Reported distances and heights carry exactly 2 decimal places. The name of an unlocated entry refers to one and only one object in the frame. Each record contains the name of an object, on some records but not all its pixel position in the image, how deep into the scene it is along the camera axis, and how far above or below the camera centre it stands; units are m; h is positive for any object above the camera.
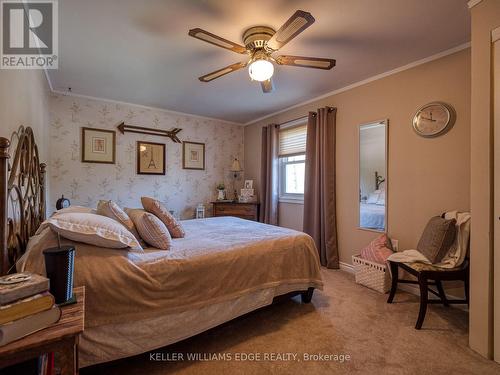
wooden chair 1.93 -0.73
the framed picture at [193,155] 4.42 +0.58
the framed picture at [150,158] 3.98 +0.47
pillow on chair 2.06 -0.46
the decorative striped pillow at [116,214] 1.83 -0.22
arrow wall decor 3.80 +0.92
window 3.98 +0.42
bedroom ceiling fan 1.86 +1.05
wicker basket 2.57 -0.99
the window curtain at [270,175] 4.25 +0.20
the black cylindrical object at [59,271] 0.99 -0.36
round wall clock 2.31 +0.68
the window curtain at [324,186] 3.33 +0.00
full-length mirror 2.92 +0.13
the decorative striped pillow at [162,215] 2.14 -0.26
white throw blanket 2.00 -0.55
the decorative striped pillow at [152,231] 1.81 -0.35
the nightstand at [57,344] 0.74 -0.51
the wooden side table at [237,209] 4.42 -0.43
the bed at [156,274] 1.30 -0.61
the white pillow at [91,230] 1.34 -0.26
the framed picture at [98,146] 3.56 +0.61
